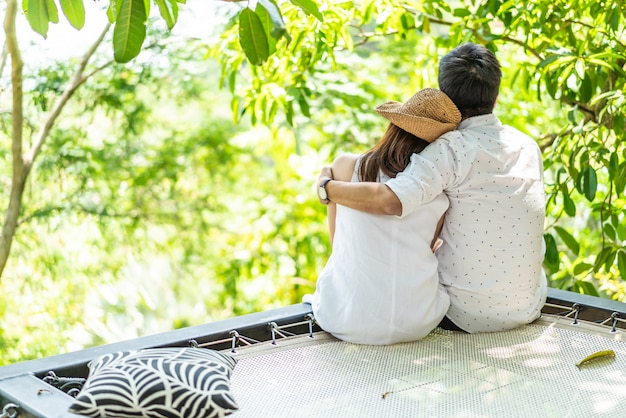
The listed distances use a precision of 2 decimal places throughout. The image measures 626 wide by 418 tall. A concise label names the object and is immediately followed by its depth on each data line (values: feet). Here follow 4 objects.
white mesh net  5.28
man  6.68
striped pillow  4.57
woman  6.64
